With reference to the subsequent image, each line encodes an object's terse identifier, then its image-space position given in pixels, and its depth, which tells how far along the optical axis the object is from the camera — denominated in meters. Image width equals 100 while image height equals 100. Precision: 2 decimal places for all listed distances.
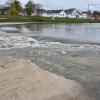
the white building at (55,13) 84.05
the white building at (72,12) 82.08
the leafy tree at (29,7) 53.32
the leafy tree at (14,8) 49.88
